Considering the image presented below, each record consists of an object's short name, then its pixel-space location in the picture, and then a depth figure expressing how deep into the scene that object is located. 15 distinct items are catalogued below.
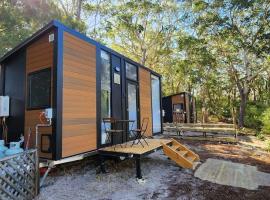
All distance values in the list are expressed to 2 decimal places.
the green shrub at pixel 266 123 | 10.78
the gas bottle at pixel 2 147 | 4.64
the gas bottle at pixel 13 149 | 4.50
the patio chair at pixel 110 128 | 5.51
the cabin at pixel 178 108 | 17.28
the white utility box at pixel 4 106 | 5.57
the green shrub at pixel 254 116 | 14.27
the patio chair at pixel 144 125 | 6.96
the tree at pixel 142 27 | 15.42
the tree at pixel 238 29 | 13.54
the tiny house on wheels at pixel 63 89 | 4.32
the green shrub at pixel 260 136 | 10.46
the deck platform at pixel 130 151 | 4.69
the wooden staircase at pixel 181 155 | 5.32
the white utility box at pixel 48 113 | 4.18
